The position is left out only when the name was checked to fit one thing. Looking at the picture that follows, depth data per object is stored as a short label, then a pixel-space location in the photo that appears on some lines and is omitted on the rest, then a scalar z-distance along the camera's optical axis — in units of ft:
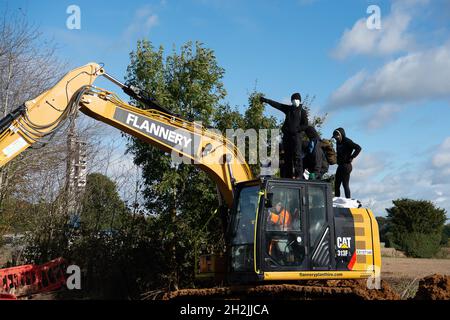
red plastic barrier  49.85
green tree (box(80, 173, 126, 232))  56.08
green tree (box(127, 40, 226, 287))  48.73
